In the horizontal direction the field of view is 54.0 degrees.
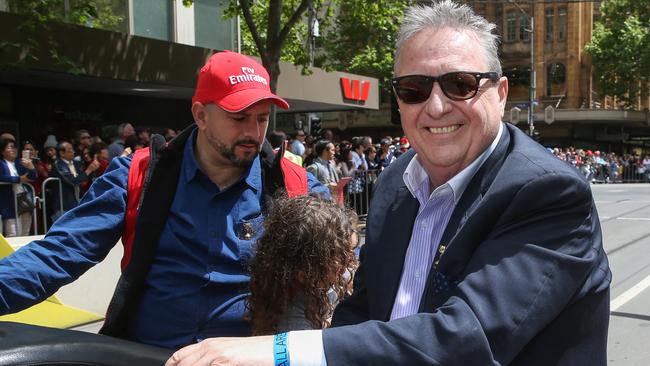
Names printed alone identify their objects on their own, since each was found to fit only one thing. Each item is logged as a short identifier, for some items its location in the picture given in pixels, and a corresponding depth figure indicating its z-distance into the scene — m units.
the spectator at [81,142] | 9.93
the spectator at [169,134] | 10.29
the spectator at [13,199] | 7.32
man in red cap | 2.15
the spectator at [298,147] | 11.86
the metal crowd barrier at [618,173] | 31.60
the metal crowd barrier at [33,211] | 7.36
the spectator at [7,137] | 8.31
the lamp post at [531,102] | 32.88
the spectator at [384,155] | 14.52
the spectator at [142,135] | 8.49
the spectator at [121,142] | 8.34
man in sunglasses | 1.18
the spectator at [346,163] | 11.75
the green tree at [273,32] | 11.58
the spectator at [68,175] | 8.08
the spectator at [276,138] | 9.45
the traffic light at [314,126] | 23.50
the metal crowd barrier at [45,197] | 7.80
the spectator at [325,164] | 10.27
